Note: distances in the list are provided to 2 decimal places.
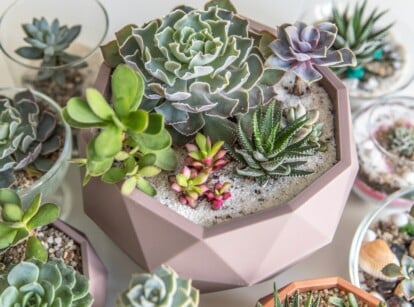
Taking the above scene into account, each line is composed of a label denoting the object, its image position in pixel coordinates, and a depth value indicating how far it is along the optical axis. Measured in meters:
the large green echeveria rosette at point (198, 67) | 0.75
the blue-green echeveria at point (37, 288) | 0.70
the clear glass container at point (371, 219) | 0.91
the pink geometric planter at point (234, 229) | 0.74
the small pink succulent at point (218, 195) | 0.78
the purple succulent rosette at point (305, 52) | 0.78
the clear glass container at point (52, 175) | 0.87
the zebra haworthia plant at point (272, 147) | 0.78
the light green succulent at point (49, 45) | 1.03
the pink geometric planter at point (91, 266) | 0.84
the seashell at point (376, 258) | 0.91
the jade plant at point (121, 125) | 0.66
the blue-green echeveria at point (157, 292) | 0.63
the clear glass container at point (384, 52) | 1.12
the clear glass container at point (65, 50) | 1.05
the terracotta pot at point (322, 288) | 0.82
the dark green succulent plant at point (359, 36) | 1.11
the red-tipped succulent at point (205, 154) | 0.78
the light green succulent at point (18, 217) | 0.73
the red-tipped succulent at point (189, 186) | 0.77
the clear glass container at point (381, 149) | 1.02
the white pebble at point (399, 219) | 0.97
